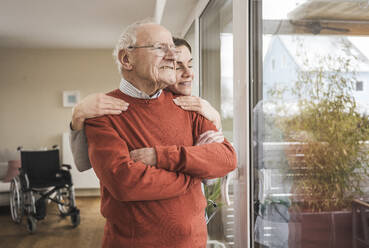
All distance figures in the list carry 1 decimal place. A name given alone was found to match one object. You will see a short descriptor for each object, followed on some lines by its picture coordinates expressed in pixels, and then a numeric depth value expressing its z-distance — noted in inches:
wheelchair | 169.6
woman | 42.1
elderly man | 39.1
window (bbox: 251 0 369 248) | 30.8
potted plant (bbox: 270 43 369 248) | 31.3
